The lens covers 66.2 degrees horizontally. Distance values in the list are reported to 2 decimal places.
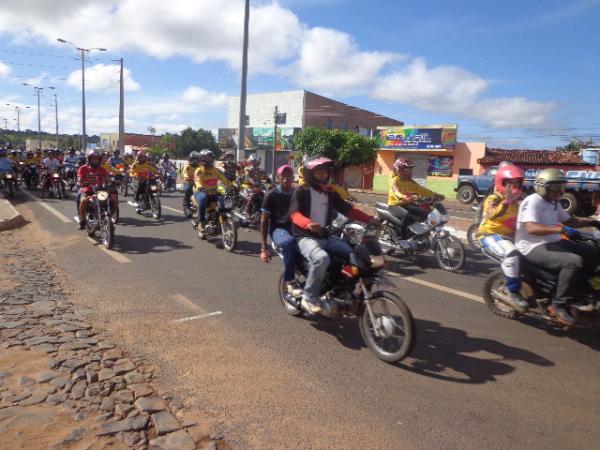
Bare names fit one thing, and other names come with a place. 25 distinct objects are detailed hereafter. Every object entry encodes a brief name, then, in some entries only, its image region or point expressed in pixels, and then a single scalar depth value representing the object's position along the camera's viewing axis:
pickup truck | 18.52
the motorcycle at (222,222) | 8.72
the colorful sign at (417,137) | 31.92
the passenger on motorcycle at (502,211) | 5.46
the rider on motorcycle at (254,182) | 11.04
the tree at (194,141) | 68.38
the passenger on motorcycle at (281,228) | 4.82
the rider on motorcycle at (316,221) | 4.40
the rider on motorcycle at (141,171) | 13.08
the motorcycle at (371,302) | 3.91
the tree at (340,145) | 34.84
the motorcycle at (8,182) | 16.50
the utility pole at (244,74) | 19.22
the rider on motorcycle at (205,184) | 9.45
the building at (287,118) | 46.41
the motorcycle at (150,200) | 12.66
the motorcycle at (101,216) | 8.61
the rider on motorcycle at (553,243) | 4.36
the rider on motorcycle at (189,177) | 11.54
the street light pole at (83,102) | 39.12
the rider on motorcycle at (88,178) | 9.48
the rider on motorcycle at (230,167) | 13.41
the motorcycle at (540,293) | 4.35
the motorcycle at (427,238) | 7.64
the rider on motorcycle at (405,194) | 8.12
